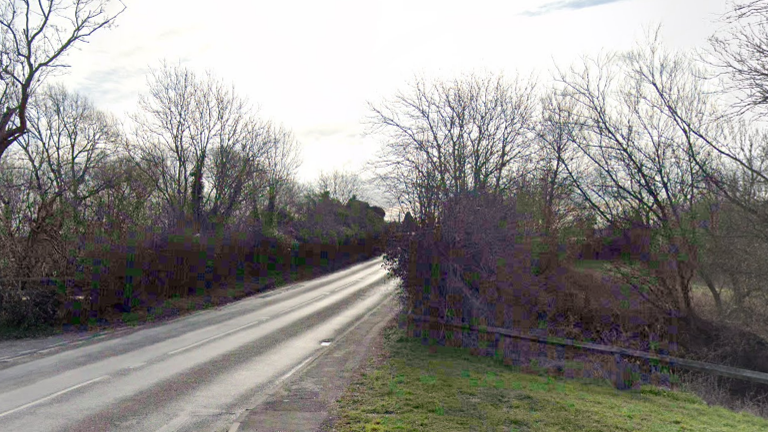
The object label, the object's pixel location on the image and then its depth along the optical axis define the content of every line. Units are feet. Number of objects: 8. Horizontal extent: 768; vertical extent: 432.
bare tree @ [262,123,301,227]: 132.98
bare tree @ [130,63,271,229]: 106.52
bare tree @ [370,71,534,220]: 71.97
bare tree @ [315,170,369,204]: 242.58
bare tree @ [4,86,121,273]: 62.44
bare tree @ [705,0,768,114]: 38.58
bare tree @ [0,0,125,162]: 69.72
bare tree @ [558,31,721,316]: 67.51
